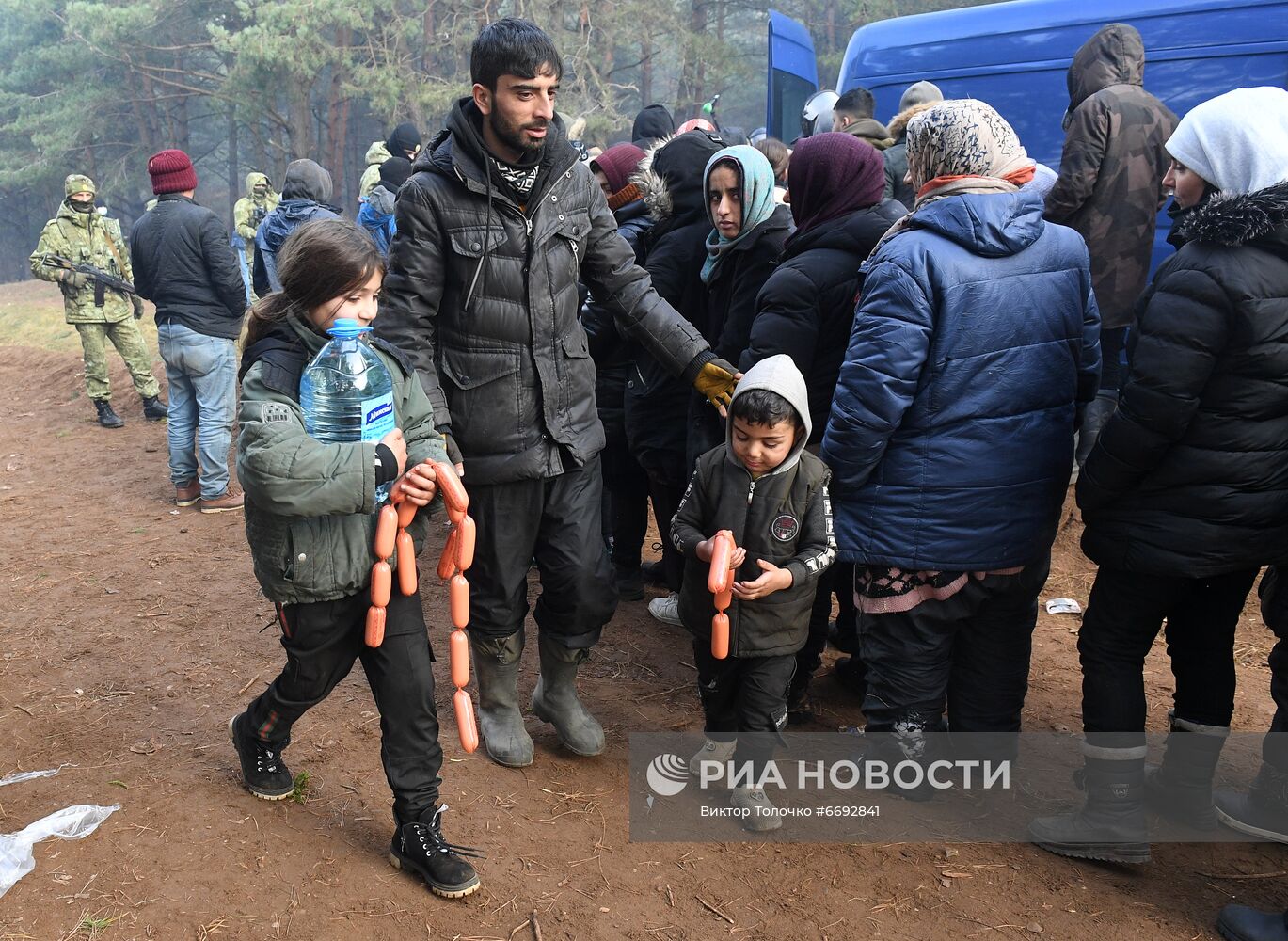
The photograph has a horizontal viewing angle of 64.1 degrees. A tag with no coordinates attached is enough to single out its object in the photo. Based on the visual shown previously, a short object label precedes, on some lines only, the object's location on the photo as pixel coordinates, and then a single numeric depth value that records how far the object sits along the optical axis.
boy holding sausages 3.12
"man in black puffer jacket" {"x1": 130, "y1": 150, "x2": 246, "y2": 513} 6.97
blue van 6.05
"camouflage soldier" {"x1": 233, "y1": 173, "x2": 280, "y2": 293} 12.71
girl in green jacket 2.62
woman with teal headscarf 4.01
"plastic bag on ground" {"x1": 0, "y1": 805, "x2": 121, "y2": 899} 3.02
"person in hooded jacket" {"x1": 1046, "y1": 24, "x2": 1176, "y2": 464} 5.47
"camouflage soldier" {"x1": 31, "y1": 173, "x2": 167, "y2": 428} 9.31
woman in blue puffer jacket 3.11
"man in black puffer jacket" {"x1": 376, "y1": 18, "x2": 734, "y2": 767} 3.25
